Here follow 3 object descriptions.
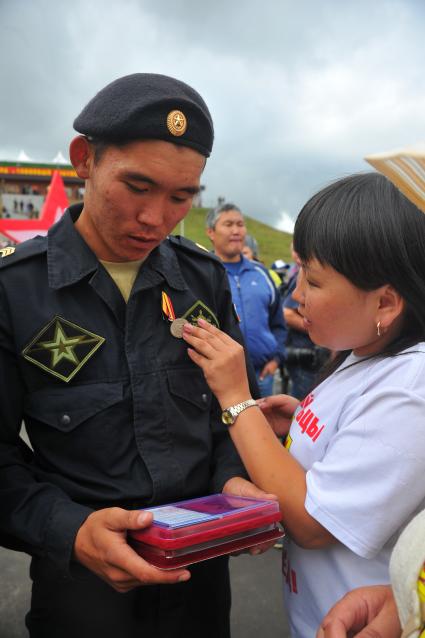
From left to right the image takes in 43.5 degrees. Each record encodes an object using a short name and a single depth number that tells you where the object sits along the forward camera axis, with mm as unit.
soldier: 1271
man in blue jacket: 4227
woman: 1072
